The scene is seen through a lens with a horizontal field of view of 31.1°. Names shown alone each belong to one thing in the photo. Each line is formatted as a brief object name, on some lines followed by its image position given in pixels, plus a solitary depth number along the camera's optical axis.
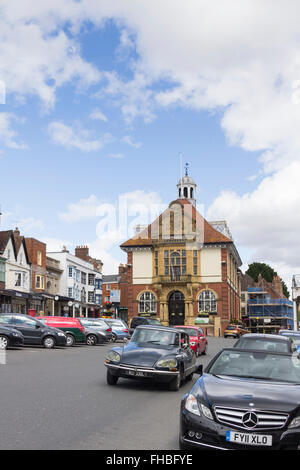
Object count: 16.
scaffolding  83.50
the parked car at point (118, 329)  38.56
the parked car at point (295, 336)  18.81
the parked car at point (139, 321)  44.28
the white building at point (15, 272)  52.64
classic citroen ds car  12.52
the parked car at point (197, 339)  23.17
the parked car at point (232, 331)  59.44
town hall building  66.25
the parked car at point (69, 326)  30.22
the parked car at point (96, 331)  32.44
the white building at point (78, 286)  69.19
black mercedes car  5.99
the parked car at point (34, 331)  26.23
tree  109.56
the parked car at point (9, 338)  23.39
